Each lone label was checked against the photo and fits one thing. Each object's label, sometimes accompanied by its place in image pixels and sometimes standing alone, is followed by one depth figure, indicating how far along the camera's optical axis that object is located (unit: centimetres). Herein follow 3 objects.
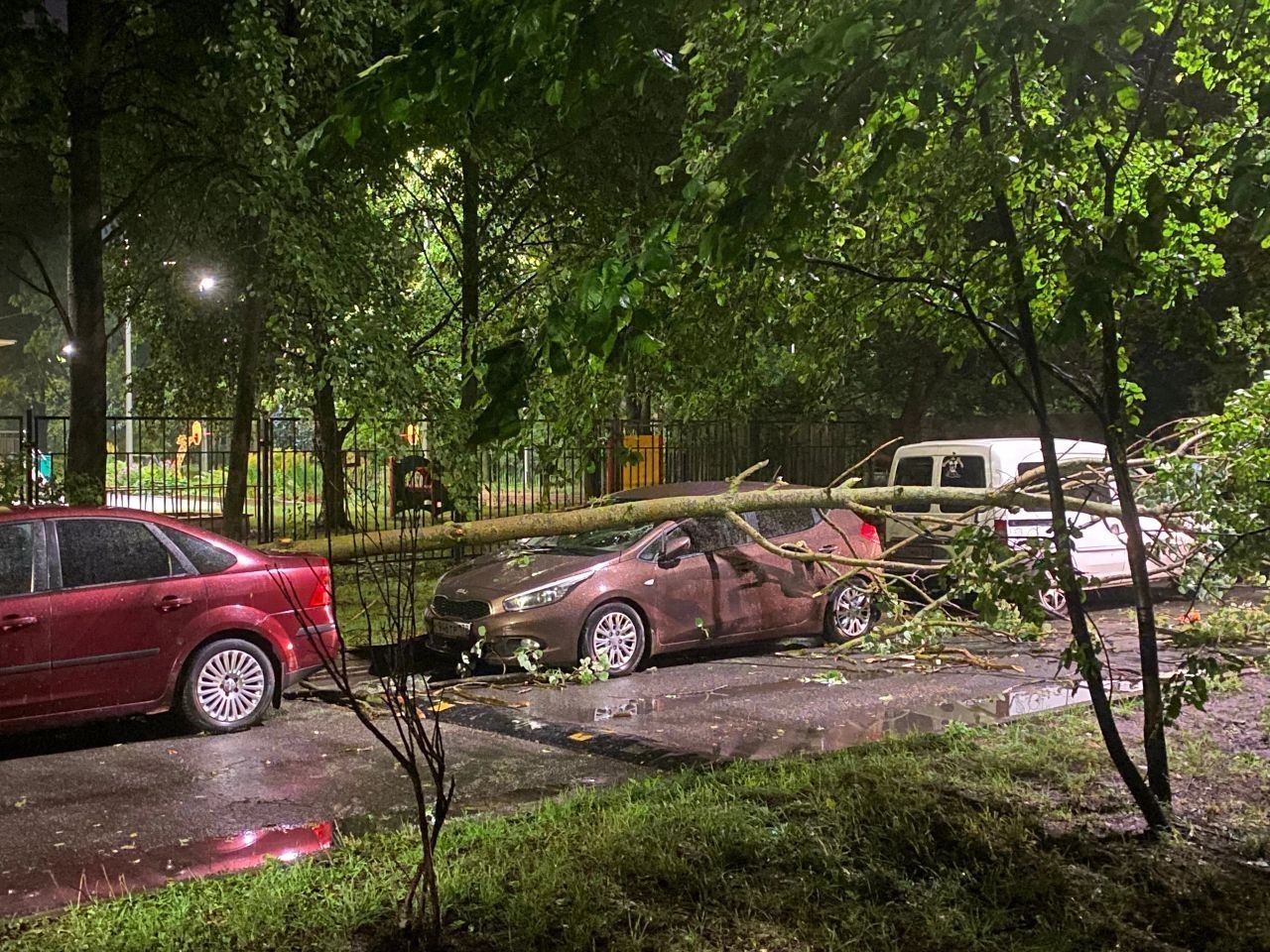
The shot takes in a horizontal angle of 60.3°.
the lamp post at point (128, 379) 1507
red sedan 683
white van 1176
